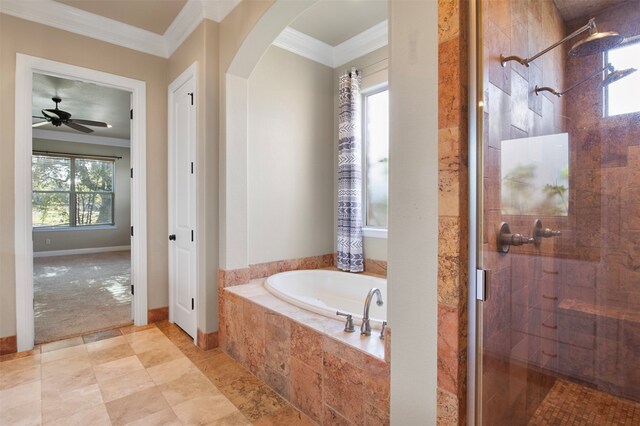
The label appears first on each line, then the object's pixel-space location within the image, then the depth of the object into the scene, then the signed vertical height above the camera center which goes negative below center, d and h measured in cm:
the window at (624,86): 133 +51
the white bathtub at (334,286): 280 -69
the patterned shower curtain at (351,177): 311 +32
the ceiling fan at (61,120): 448 +130
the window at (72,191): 696 +48
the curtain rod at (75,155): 680 +127
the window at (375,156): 317 +54
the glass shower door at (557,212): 119 -1
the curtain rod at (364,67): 302 +138
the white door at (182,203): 278 +8
